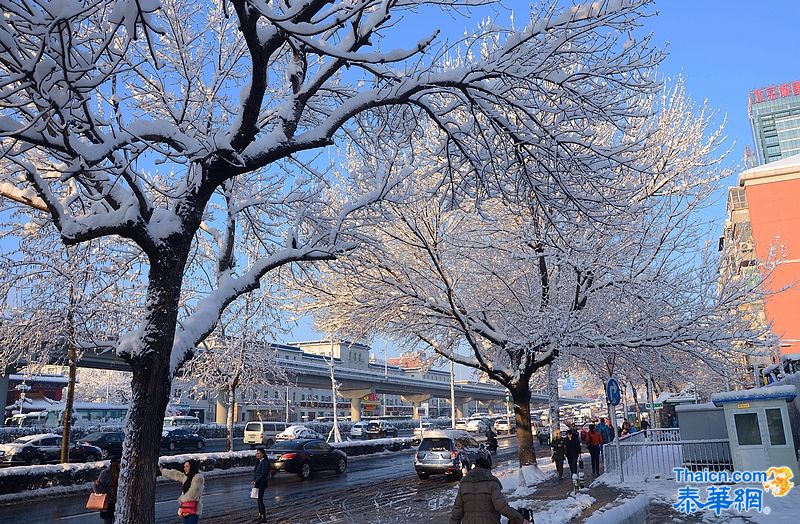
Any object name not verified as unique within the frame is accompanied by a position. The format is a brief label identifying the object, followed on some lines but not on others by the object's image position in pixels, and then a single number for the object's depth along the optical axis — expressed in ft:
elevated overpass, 185.10
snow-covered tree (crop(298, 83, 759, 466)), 54.60
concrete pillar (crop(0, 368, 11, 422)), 145.69
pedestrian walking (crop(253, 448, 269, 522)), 45.60
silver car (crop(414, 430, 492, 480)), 72.74
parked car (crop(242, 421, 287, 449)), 140.97
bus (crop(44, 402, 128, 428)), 174.29
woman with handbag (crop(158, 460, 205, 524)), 32.48
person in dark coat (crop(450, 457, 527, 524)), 19.63
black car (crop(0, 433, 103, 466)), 87.40
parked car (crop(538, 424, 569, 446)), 146.10
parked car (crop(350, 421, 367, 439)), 179.42
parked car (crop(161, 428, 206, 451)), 121.44
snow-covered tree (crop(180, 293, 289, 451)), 104.58
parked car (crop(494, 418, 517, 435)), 211.41
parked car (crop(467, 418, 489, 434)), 209.77
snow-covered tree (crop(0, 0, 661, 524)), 19.75
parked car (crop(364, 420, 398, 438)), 179.11
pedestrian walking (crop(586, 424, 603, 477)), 67.46
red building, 197.06
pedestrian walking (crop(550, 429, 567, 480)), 66.13
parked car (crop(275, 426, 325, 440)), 143.33
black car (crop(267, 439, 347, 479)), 78.33
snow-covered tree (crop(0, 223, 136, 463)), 65.31
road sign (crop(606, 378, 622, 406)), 55.72
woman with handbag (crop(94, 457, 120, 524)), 38.75
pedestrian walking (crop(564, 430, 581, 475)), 65.32
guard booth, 48.24
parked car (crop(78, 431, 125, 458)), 105.70
